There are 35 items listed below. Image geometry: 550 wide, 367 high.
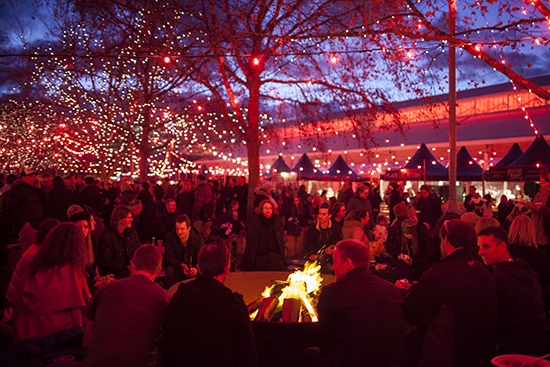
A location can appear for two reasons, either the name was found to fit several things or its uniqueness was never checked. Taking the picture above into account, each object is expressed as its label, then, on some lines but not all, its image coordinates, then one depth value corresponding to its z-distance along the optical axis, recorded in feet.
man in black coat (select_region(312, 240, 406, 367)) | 8.76
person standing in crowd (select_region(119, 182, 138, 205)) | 33.91
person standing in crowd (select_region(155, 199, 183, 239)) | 27.48
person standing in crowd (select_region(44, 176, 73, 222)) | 32.48
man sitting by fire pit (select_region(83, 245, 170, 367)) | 8.53
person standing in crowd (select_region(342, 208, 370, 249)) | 20.56
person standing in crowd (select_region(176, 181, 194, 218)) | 31.99
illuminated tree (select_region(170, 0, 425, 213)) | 31.60
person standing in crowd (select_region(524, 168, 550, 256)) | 21.31
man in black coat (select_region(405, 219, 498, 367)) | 9.44
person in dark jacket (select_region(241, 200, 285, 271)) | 22.49
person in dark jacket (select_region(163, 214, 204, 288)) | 18.66
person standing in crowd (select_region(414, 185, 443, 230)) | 31.22
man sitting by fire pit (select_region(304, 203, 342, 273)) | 23.03
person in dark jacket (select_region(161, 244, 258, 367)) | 8.34
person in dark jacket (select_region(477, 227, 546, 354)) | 10.62
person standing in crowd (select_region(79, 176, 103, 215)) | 36.06
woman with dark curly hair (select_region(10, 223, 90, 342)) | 10.96
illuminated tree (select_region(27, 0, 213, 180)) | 54.97
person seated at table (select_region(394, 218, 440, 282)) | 18.44
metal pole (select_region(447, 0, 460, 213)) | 30.35
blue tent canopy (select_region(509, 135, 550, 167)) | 39.52
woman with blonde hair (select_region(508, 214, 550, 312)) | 14.03
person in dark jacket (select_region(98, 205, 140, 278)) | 17.83
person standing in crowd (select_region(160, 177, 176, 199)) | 44.86
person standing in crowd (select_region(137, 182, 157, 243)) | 30.09
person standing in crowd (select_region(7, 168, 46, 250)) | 26.05
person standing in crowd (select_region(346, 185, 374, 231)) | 31.19
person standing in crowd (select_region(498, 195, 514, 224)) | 37.92
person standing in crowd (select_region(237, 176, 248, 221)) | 41.88
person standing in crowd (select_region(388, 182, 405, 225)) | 43.11
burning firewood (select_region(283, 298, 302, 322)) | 12.85
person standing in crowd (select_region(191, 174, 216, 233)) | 30.48
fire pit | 11.60
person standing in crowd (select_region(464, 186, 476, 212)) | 44.97
